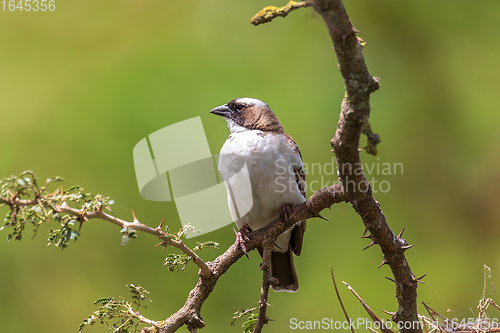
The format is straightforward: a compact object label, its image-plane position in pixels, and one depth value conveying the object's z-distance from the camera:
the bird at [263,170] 6.17
